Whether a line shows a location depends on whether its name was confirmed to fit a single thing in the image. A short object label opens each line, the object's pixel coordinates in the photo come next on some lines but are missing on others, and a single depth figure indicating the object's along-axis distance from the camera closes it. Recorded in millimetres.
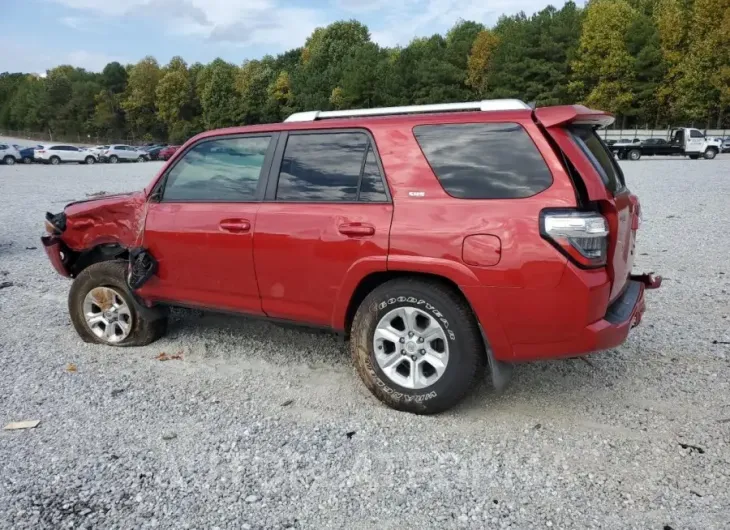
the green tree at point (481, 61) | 65000
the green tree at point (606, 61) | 54219
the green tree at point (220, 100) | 81875
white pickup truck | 34844
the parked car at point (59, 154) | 43062
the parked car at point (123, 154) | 47656
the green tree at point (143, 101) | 92062
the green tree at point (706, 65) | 49656
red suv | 3250
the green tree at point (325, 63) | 72250
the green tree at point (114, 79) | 105562
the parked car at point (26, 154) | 42500
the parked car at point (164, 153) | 51897
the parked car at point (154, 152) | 51525
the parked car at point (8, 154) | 40938
